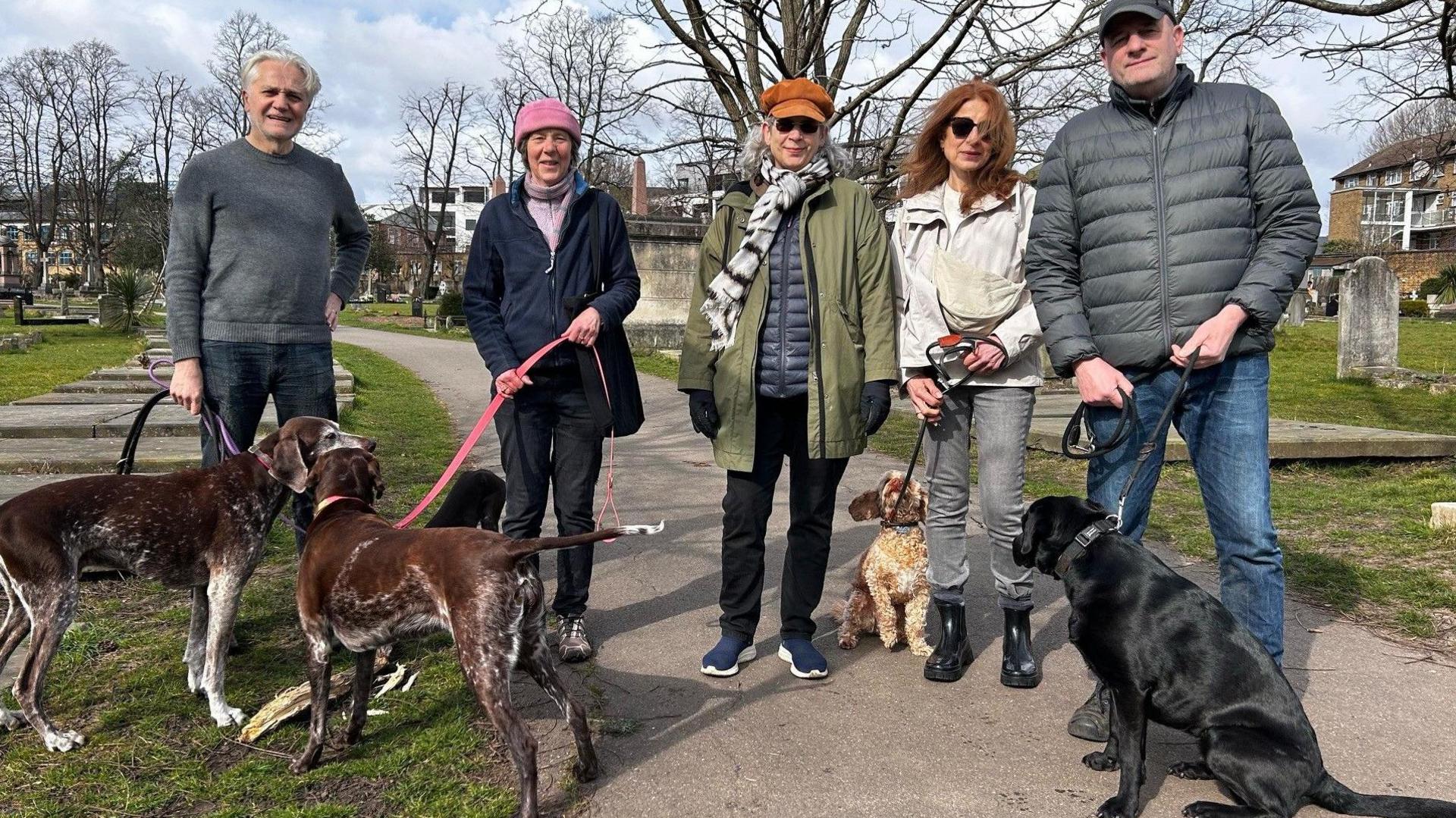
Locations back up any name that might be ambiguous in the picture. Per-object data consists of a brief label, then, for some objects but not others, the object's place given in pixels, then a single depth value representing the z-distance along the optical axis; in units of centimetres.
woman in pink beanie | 418
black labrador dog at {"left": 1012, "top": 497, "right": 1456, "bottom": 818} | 279
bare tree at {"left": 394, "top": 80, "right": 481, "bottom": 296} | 5489
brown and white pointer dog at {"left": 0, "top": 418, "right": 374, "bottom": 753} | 326
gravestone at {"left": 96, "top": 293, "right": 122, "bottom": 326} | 2536
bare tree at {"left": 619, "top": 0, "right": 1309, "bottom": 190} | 1181
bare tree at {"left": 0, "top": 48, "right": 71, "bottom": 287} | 4766
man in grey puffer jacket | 326
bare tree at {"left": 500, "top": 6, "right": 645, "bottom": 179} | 3847
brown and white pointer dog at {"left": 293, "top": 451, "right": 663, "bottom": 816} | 293
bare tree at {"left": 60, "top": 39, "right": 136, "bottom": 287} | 4862
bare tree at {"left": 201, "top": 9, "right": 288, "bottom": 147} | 4516
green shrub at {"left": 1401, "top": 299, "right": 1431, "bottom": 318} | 4006
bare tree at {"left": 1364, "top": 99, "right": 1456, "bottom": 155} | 1288
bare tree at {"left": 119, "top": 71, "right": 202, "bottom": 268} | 5041
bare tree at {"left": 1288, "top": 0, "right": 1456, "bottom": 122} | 925
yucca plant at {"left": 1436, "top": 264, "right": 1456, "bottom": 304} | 2598
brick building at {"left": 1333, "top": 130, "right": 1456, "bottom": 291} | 7719
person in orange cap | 391
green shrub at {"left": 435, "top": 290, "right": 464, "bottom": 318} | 3559
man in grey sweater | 392
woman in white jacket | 388
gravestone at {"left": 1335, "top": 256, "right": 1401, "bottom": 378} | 1414
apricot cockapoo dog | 432
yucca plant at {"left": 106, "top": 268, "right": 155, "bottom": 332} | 2486
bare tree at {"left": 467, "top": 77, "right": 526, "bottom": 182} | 5106
